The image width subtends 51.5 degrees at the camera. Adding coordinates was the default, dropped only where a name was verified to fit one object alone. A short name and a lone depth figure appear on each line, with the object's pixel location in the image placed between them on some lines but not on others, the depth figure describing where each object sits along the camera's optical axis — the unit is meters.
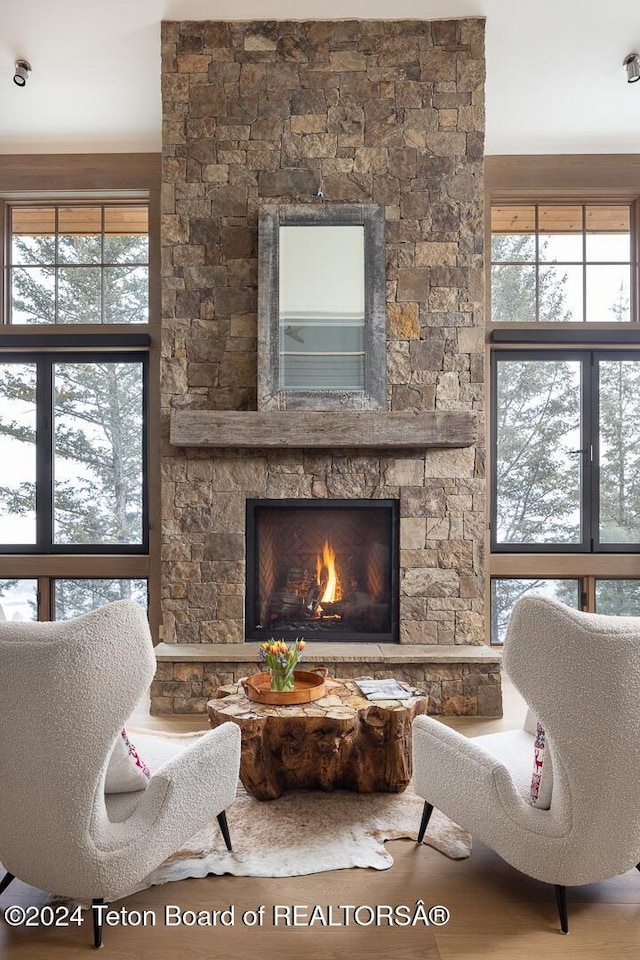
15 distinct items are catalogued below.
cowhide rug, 2.21
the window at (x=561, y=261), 4.95
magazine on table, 2.80
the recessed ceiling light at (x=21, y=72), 3.99
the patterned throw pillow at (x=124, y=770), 1.89
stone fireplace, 3.89
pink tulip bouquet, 2.73
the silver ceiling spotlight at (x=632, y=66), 3.90
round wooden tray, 2.70
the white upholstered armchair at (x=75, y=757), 1.62
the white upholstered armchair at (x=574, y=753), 1.67
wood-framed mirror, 3.82
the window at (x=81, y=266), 4.93
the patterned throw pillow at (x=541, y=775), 1.88
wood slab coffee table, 2.58
